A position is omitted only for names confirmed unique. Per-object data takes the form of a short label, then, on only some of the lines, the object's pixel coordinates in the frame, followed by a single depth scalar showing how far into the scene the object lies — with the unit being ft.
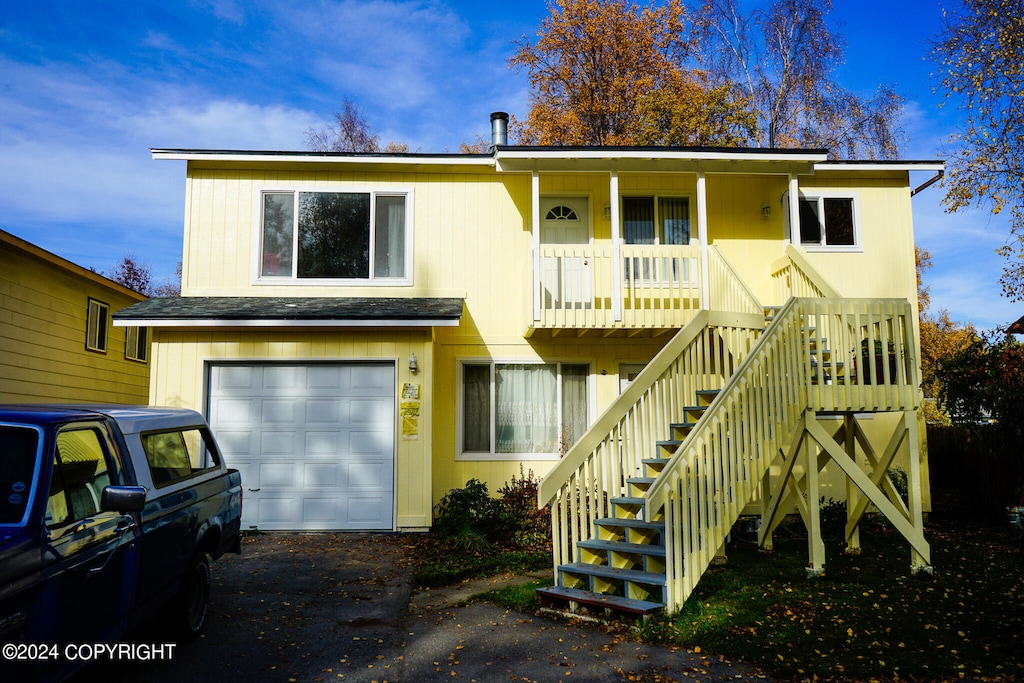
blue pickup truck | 11.32
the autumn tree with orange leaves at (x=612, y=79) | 77.10
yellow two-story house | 35.50
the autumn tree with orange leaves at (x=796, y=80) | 79.51
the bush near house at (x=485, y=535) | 28.45
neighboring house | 39.68
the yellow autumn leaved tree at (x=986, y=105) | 41.70
